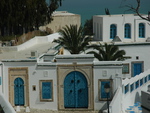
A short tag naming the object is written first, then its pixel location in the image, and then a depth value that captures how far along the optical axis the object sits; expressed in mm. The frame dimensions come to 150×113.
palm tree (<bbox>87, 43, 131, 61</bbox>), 29641
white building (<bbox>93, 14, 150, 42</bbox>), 40938
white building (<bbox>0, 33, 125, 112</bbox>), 26234
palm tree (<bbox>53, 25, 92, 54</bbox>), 31562
